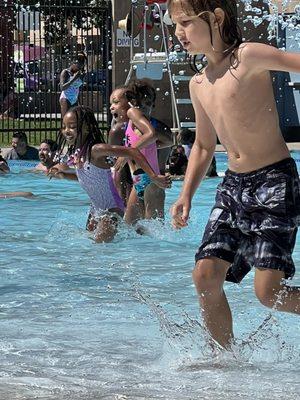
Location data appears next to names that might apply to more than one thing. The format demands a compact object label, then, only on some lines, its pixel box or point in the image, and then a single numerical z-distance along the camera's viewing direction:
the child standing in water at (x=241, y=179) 3.87
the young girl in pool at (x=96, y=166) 6.90
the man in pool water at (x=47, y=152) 11.52
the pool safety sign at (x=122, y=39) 17.48
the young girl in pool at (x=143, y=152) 7.50
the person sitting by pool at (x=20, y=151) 13.80
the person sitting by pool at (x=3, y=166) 12.12
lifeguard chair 14.74
